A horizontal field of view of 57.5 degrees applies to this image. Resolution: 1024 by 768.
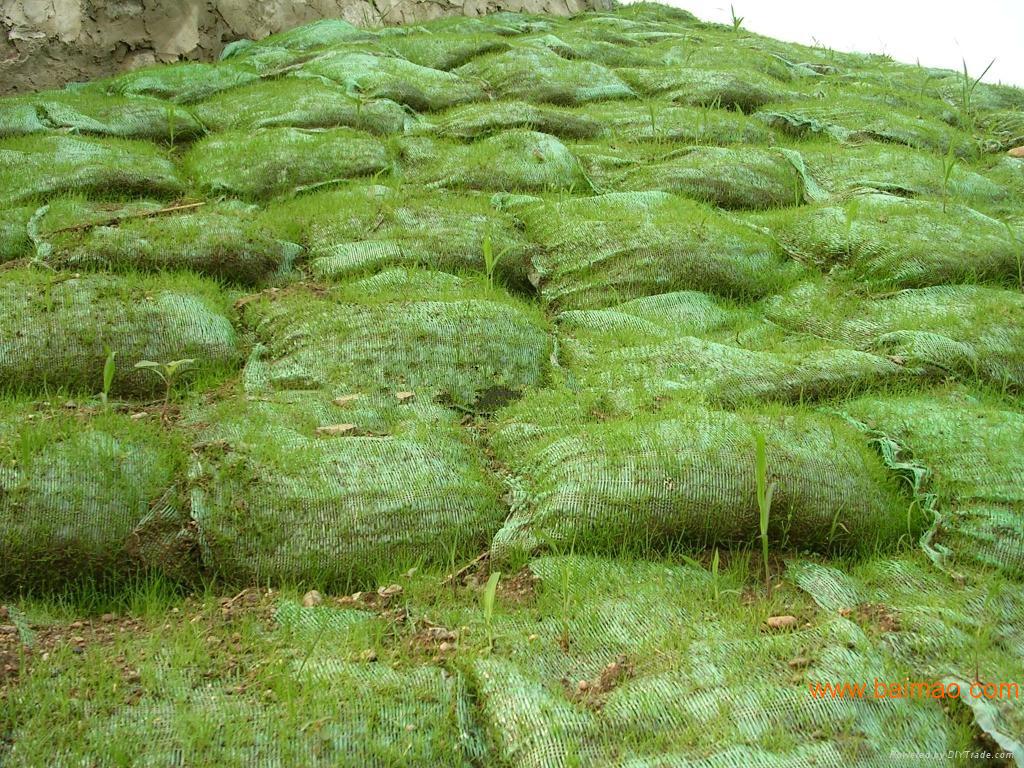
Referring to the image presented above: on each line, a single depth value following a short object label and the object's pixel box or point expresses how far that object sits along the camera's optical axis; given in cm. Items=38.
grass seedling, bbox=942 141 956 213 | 396
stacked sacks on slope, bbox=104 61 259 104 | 539
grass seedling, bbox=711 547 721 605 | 204
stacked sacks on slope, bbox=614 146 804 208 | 419
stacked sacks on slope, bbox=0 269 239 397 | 268
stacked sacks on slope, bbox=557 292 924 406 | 274
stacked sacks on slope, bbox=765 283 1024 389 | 292
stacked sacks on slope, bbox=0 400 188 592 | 207
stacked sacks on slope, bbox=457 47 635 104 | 563
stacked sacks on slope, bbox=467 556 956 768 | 159
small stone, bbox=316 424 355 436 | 252
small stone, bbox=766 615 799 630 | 194
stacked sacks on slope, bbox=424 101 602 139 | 483
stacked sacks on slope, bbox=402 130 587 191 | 419
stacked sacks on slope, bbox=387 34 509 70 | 636
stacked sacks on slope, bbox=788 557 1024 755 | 165
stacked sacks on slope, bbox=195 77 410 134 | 487
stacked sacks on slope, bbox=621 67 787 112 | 568
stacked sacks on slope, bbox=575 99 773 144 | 498
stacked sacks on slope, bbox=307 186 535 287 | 345
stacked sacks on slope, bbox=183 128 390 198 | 414
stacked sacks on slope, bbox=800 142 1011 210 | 431
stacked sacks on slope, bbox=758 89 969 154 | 516
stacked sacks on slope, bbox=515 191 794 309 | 342
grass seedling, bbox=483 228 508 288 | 329
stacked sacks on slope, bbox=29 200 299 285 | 321
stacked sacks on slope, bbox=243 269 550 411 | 281
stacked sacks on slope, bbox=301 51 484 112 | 538
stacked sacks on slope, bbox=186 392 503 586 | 217
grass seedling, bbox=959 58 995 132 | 590
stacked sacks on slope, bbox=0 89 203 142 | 455
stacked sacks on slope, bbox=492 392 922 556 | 221
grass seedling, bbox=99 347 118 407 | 239
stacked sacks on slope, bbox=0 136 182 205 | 384
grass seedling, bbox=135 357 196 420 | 261
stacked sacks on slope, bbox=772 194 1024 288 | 346
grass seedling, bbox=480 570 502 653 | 188
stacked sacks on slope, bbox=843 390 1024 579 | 216
